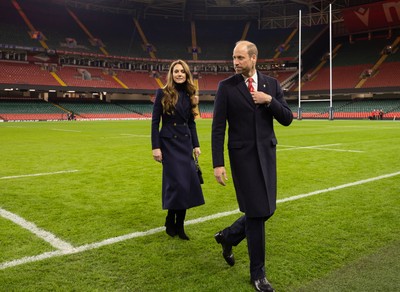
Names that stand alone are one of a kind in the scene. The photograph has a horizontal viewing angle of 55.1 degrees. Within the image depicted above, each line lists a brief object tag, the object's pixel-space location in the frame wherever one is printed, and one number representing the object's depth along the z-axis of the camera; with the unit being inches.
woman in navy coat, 168.1
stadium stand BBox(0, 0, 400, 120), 2003.0
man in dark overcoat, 121.4
